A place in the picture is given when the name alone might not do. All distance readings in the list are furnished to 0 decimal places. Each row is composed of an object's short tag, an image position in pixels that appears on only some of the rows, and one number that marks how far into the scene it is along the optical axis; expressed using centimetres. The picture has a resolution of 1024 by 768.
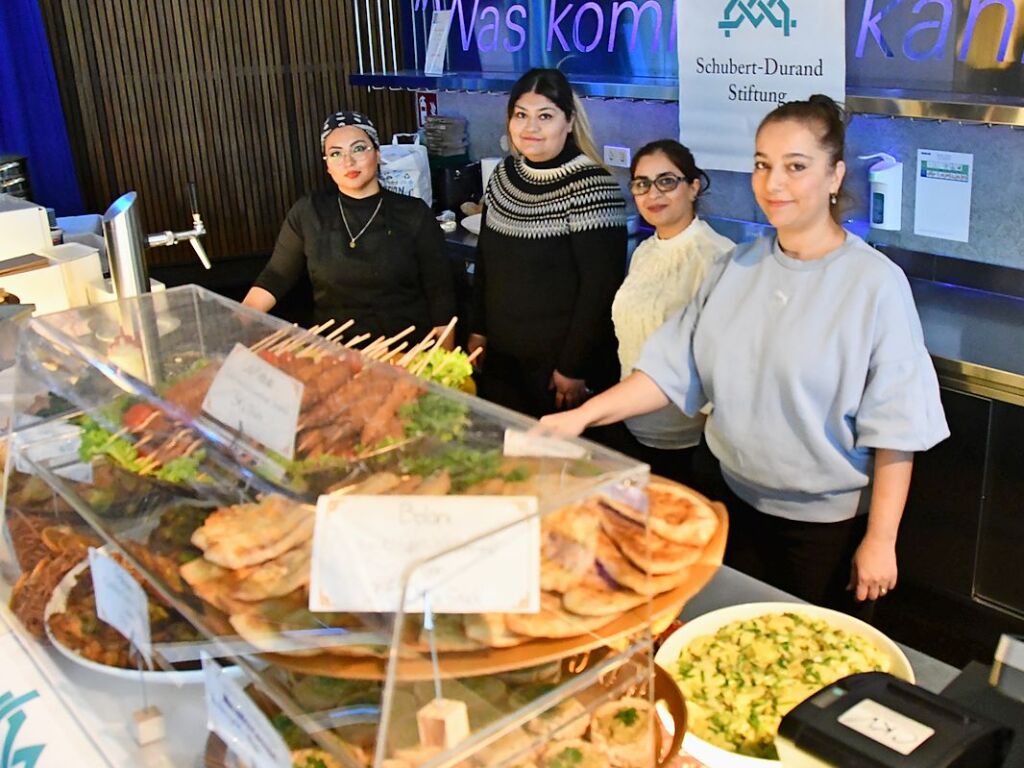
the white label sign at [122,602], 161
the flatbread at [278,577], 137
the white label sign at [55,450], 190
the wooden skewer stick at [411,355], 208
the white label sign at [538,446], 145
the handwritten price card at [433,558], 122
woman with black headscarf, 386
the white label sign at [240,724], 132
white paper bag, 545
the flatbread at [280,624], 132
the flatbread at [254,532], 142
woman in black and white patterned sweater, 359
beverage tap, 288
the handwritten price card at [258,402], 162
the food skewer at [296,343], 192
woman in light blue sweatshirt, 231
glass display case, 123
